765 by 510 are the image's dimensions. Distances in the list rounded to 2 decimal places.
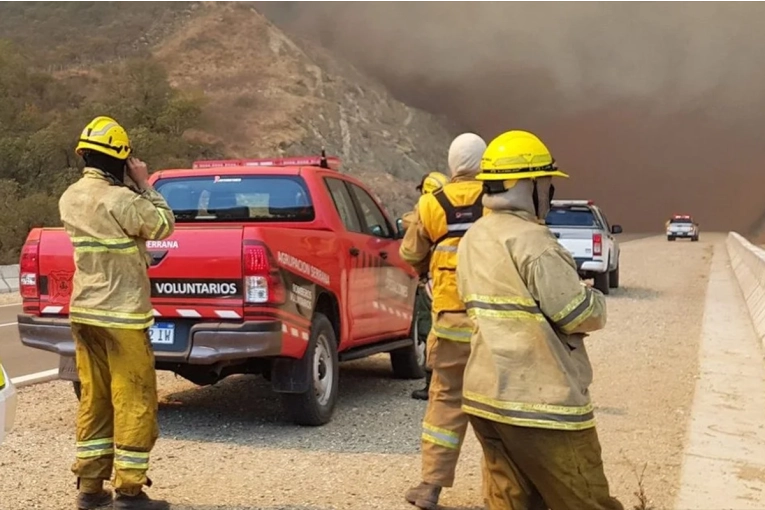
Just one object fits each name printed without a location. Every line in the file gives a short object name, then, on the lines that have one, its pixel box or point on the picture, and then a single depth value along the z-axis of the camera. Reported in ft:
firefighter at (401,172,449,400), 18.09
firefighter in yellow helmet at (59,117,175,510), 14.40
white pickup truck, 54.85
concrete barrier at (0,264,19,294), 59.93
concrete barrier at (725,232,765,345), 37.70
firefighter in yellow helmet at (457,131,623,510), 9.80
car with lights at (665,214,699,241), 151.53
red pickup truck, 19.10
